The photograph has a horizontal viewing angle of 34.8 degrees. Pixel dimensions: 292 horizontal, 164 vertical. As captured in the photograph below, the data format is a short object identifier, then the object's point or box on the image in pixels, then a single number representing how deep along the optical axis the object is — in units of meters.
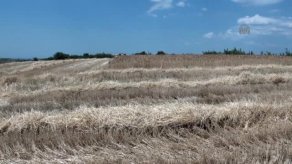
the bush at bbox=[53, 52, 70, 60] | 94.44
